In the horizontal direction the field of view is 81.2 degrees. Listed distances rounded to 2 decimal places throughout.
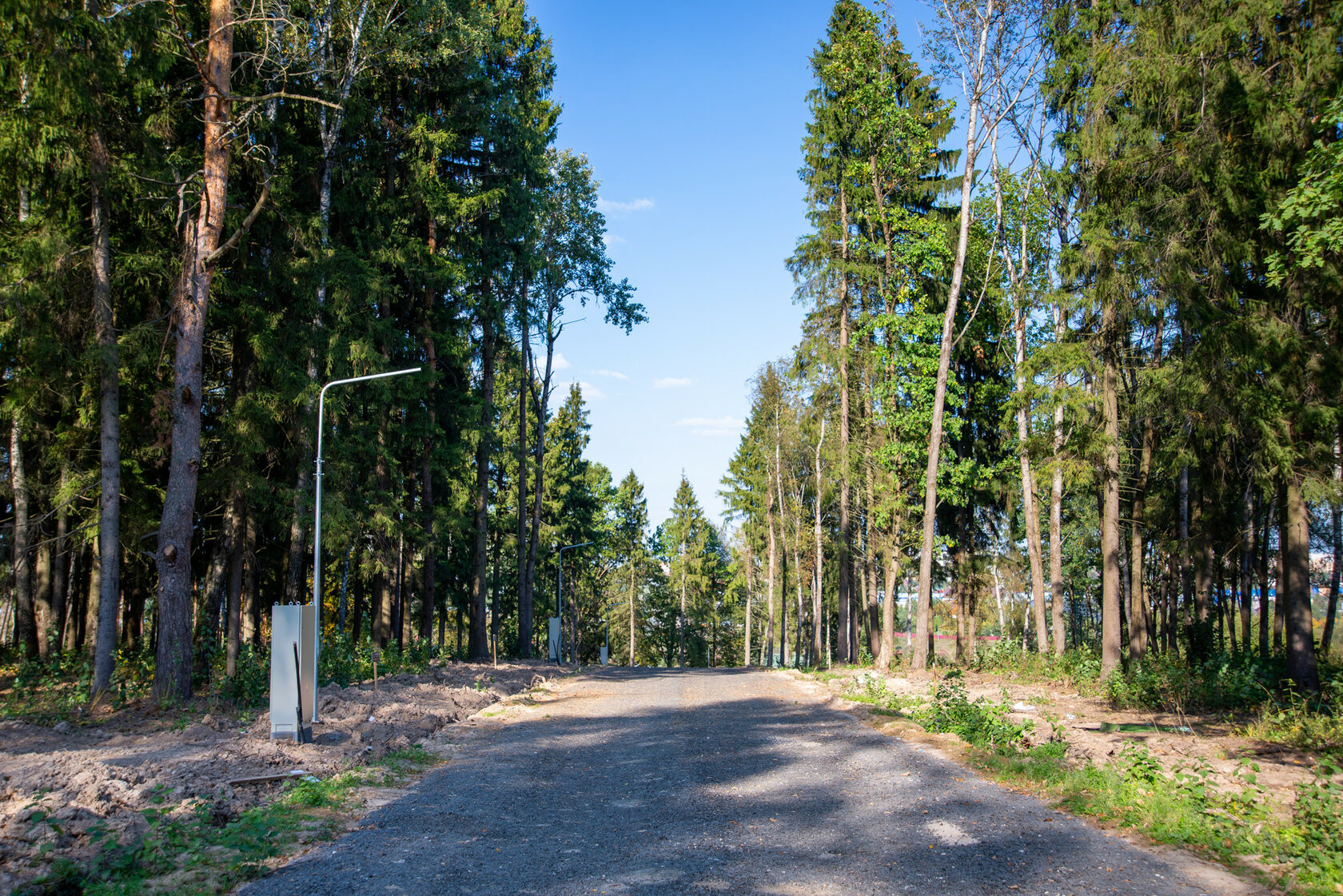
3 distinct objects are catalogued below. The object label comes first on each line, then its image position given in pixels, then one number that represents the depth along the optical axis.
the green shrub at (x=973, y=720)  10.93
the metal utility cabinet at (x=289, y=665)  10.72
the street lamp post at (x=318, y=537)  13.84
